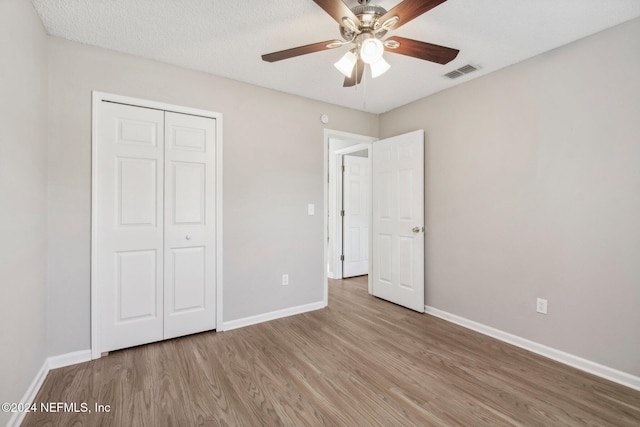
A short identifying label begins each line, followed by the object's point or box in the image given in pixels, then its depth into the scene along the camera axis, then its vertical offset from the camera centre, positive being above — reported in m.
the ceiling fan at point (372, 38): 1.46 +1.03
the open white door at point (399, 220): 3.34 -0.07
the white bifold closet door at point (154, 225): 2.36 -0.10
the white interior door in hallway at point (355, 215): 4.93 -0.01
